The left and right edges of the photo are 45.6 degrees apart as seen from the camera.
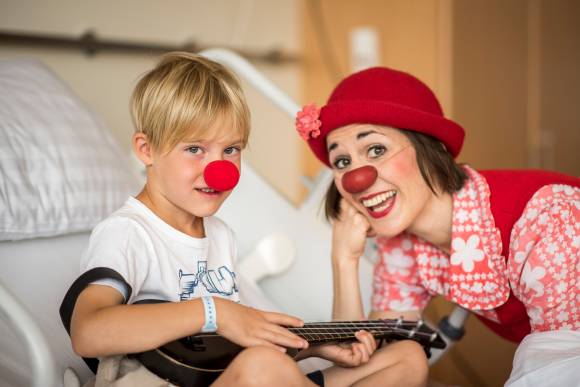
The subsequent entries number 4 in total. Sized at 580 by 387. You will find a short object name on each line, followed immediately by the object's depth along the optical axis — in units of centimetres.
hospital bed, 138
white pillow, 145
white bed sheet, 134
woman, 137
